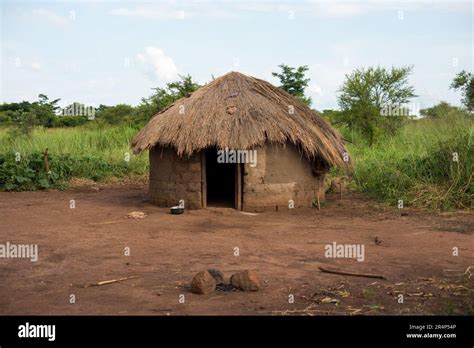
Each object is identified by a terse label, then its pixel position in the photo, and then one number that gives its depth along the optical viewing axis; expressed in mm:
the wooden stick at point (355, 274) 6328
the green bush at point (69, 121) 25094
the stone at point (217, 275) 6004
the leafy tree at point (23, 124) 18652
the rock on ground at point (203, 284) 5652
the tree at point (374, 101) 19328
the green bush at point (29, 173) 13977
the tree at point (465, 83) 21733
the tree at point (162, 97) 19156
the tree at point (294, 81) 20281
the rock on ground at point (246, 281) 5762
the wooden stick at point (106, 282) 6050
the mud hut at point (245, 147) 10539
